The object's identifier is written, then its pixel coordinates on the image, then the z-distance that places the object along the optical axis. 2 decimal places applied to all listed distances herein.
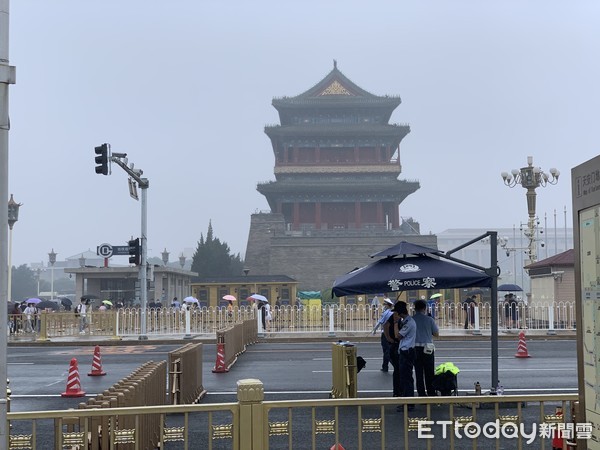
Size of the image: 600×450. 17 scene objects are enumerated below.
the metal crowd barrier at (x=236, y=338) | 18.42
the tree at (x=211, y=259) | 72.88
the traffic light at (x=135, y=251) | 27.69
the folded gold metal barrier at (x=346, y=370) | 11.94
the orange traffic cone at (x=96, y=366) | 17.99
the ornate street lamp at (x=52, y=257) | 74.85
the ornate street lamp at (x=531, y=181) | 33.69
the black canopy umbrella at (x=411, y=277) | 11.71
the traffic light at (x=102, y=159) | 24.02
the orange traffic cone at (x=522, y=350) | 21.05
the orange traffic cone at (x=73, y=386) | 14.41
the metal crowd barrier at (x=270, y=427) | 6.24
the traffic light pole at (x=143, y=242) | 27.16
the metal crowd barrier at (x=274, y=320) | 30.45
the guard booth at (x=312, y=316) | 31.77
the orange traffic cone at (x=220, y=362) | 17.83
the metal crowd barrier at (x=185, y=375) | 11.52
